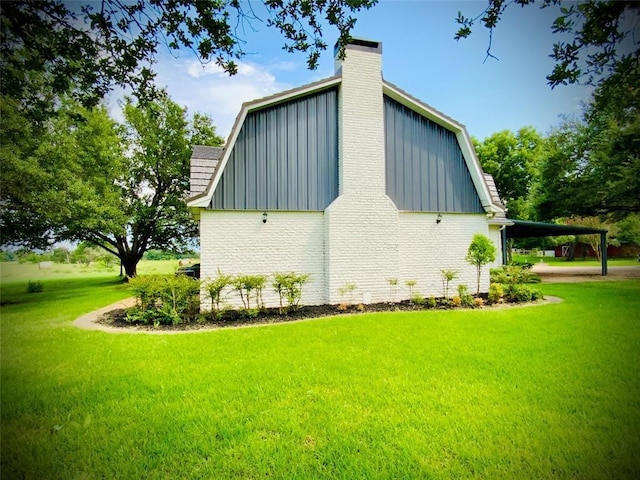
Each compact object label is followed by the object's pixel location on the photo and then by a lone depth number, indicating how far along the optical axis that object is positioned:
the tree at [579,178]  10.52
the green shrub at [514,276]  10.21
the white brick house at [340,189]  8.46
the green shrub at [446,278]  9.58
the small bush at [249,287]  7.80
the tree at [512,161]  29.47
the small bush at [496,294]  9.38
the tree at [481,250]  9.40
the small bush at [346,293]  8.66
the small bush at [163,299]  7.34
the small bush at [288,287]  8.09
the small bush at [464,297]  9.01
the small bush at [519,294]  9.62
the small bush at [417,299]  8.97
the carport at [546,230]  15.96
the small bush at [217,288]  7.62
